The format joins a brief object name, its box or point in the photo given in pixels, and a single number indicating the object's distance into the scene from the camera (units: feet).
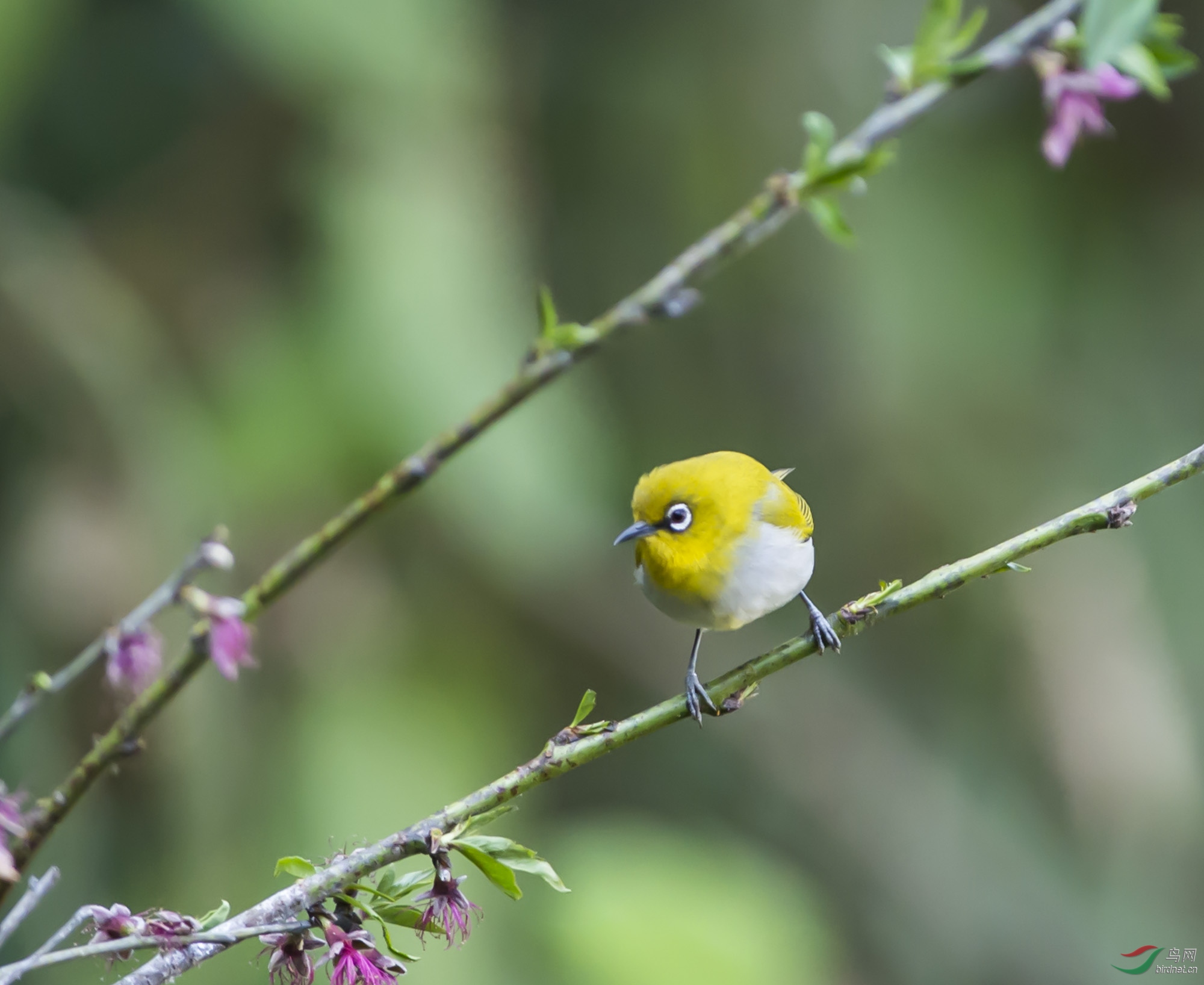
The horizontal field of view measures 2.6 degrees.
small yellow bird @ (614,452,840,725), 18.20
